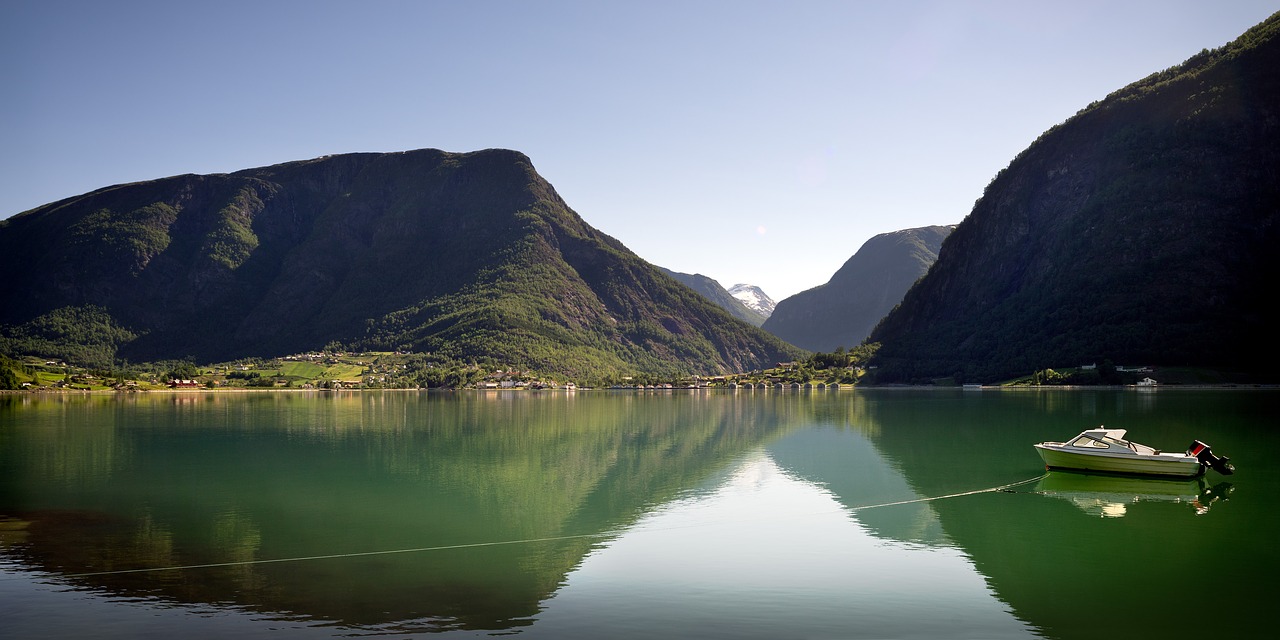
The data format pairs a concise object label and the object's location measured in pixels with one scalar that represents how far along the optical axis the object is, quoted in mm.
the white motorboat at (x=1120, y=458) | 32625
